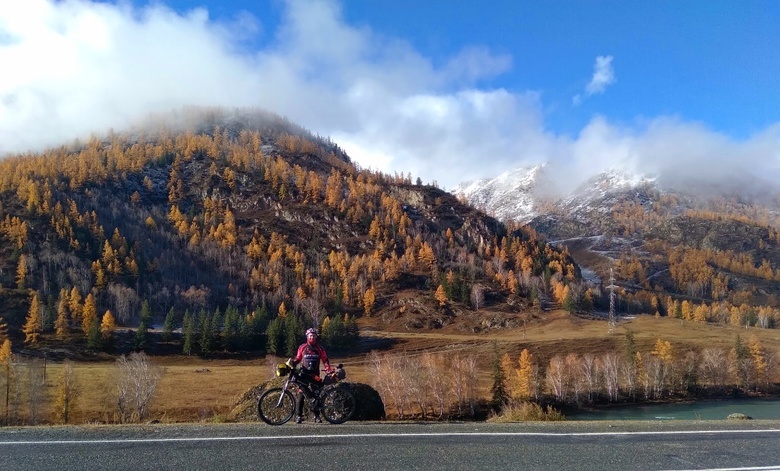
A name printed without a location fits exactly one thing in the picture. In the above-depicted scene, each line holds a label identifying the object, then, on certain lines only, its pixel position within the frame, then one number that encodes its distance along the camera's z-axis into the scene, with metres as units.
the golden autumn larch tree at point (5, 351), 88.90
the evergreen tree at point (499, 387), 74.57
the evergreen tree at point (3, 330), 116.41
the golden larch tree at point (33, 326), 120.69
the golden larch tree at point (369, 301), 183.55
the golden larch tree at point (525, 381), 82.47
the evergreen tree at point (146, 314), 133.00
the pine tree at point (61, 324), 126.00
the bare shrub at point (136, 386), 63.69
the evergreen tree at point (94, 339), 121.00
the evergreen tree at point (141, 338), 125.00
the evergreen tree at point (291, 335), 127.94
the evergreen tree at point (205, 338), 126.39
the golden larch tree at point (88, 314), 129.48
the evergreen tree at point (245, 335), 133.61
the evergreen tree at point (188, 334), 125.88
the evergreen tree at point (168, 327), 131.12
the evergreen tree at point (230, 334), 131.75
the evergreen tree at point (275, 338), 129.88
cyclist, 16.53
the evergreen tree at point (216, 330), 130.74
